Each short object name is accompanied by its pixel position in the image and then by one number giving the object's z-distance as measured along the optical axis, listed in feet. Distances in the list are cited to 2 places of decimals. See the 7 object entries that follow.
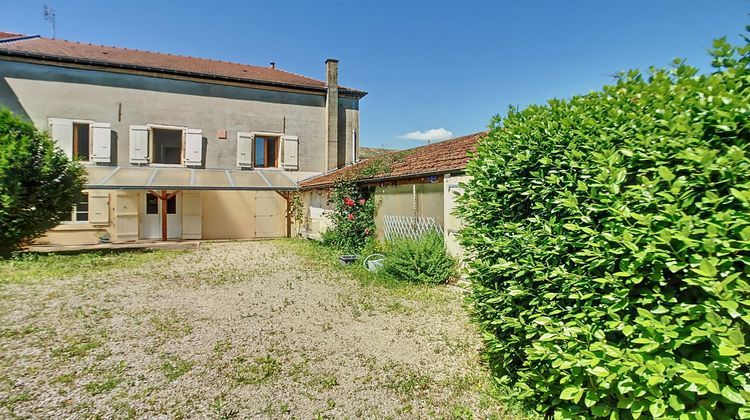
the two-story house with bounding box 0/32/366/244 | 49.19
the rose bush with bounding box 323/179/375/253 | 41.01
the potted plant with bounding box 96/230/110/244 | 51.93
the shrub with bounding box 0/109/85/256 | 35.52
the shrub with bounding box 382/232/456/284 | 27.86
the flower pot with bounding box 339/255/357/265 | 35.56
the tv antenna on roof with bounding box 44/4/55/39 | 58.65
